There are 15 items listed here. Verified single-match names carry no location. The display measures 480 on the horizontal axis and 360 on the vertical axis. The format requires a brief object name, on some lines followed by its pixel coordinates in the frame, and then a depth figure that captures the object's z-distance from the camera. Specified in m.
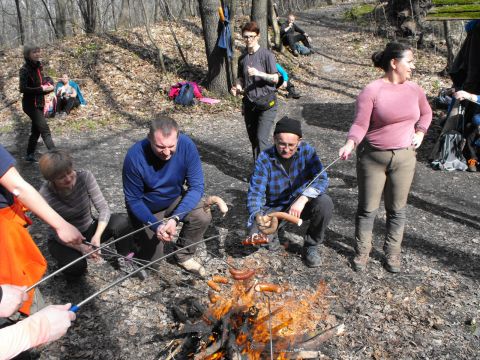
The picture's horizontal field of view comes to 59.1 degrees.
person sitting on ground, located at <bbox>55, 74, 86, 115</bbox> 9.53
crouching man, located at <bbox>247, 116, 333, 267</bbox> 3.86
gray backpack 6.29
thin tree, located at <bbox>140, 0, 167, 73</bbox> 11.38
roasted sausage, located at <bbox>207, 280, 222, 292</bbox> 3.54
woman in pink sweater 3.42
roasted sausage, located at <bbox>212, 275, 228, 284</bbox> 3.69
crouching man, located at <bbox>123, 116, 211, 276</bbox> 3.39
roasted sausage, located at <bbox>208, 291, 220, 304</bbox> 3.33
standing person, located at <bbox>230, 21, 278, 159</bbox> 5.23
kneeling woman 3.38
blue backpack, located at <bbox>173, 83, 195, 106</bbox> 9.94
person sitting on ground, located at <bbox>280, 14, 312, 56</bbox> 13.65
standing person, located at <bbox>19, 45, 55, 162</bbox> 6.52
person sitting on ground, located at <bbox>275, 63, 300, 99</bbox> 10.68
